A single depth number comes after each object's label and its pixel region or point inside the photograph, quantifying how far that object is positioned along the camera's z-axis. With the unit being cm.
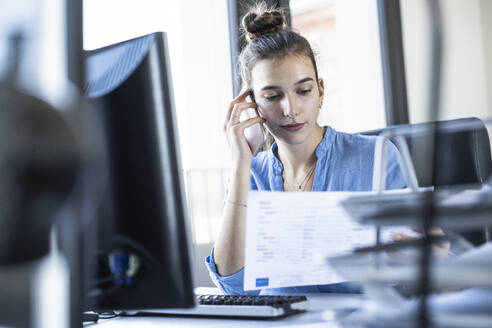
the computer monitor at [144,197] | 70
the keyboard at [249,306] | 95
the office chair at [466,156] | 145
